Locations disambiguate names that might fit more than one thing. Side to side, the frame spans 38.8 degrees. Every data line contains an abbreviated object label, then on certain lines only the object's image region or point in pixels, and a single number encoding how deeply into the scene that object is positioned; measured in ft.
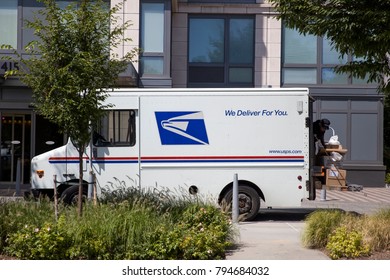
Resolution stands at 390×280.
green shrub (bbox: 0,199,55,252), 26.48
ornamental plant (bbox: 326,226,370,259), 25.41
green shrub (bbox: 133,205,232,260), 24.56
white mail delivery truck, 40.34
